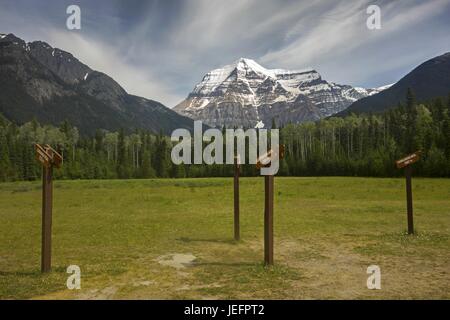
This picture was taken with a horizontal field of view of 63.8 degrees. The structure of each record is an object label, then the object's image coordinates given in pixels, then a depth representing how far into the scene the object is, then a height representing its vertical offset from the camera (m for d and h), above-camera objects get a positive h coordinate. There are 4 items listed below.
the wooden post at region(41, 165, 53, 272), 10.92 -1.37
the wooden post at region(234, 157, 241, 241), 16.45 -1.46
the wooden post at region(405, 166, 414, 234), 16.69 -1.87
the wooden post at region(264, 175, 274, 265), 11.41 -1.56
